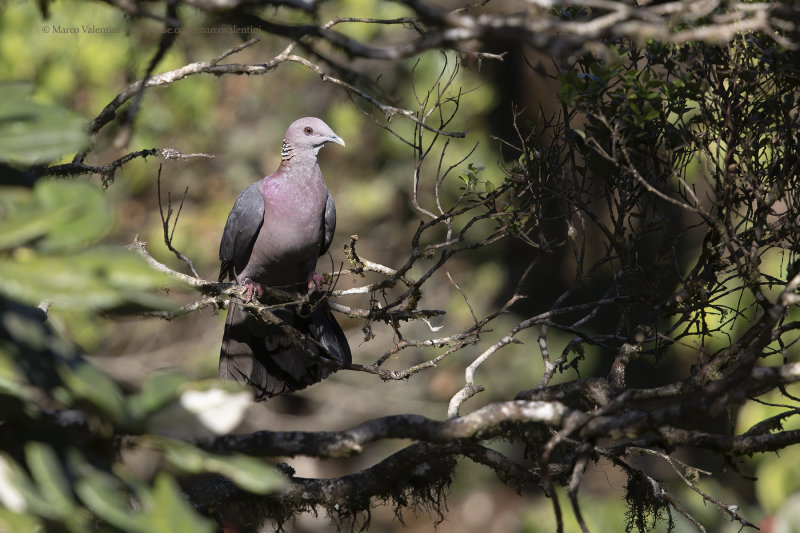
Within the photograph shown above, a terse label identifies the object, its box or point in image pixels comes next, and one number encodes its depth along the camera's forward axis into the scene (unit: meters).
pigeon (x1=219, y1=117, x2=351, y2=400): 14.23
